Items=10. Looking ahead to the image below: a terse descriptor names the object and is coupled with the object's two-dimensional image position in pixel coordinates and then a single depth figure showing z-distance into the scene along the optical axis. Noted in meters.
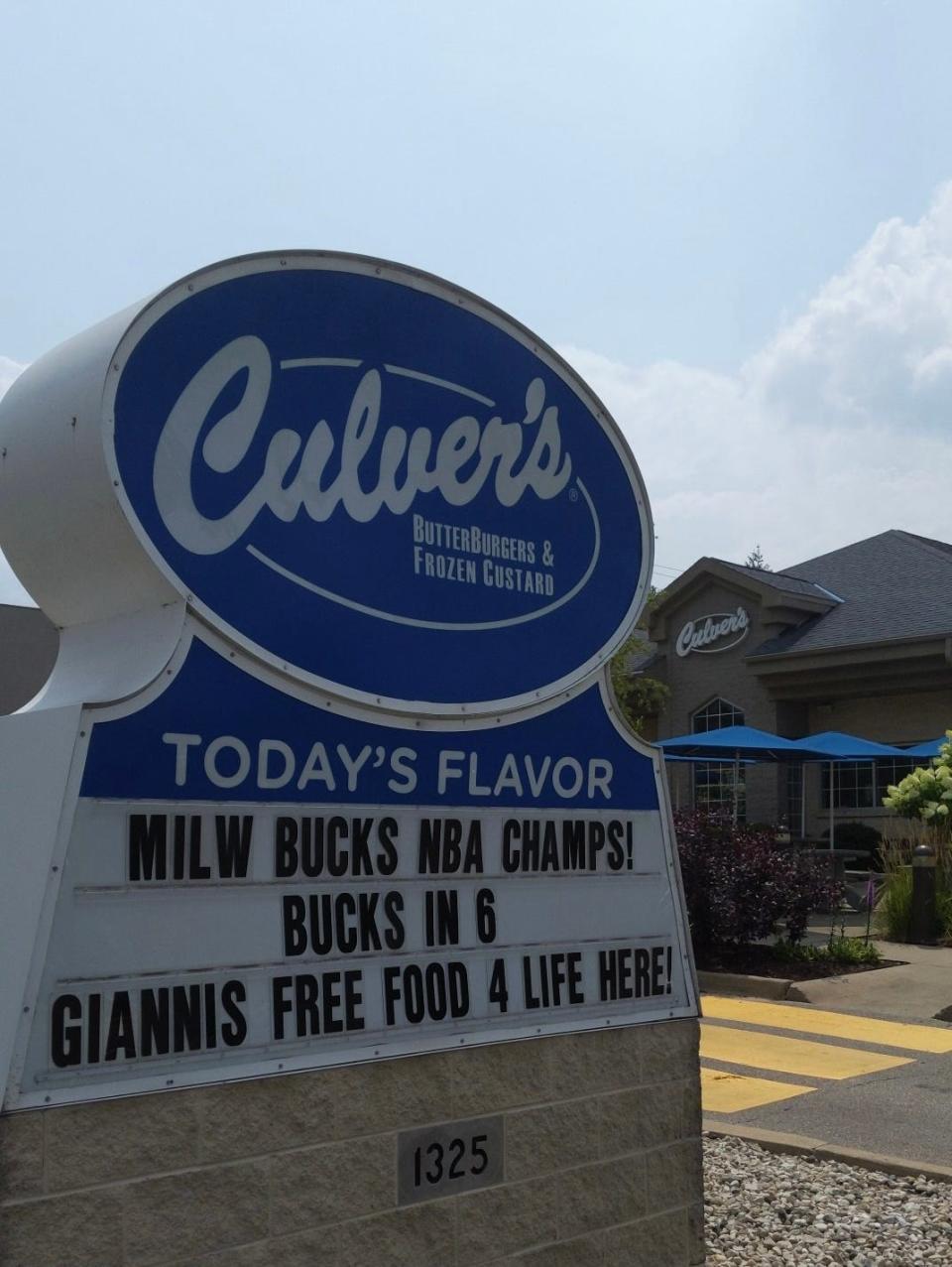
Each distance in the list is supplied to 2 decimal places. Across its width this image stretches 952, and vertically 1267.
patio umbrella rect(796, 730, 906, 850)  22.06
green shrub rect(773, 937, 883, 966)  13.98
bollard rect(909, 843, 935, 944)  15.80
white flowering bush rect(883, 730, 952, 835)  17.47
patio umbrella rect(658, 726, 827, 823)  20.64
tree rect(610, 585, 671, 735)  31.06
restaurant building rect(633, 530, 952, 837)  26.66
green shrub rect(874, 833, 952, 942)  15.94
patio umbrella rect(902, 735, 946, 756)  23.03
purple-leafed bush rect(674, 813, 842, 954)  13.79
